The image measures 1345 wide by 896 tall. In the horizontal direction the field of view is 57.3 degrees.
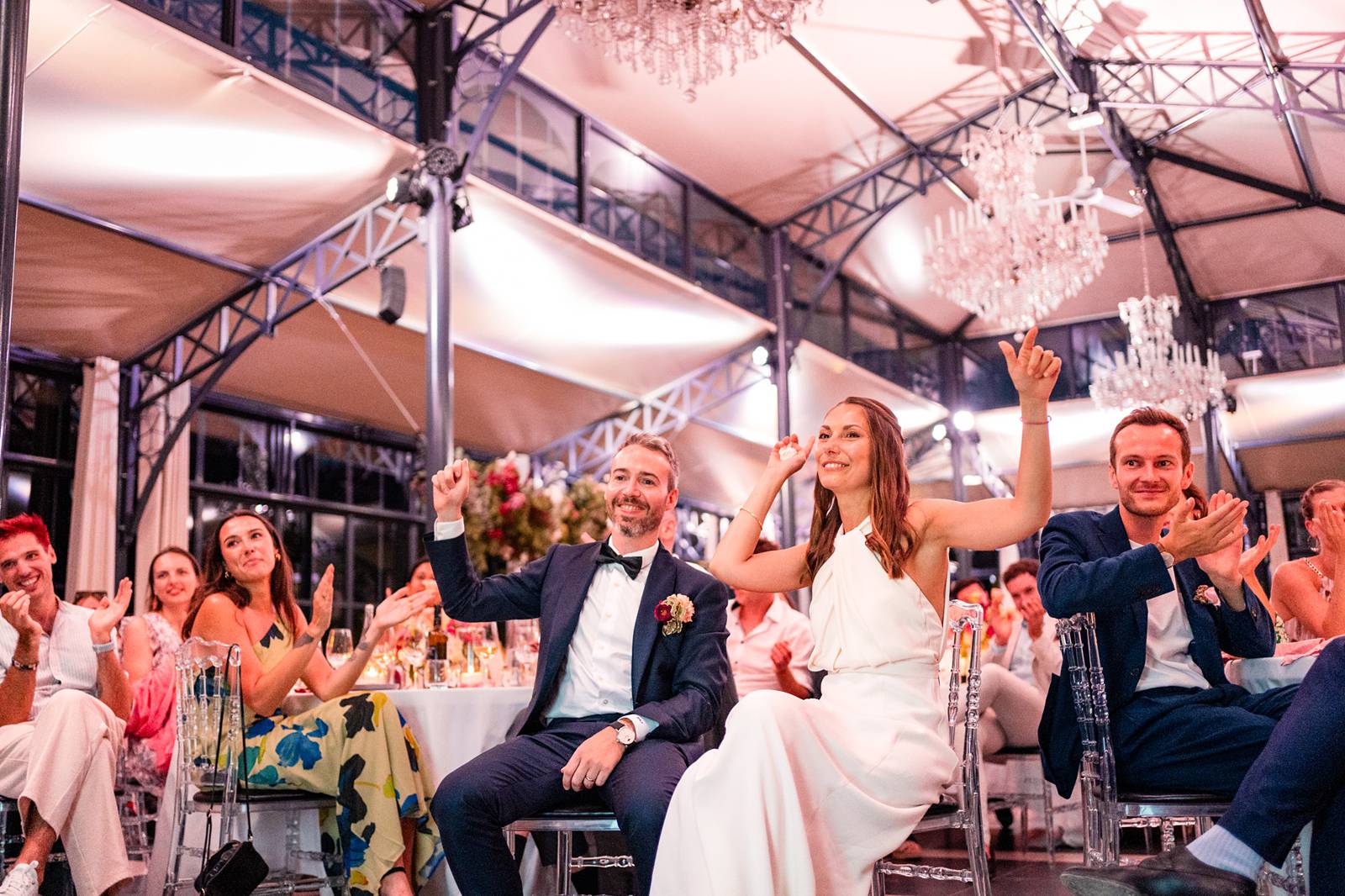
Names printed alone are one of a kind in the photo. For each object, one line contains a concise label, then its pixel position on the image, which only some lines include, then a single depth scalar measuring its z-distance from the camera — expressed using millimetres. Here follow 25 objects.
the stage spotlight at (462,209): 7836
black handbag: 3203
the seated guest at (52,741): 3670
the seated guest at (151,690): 5090
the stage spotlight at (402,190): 7680
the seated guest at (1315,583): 3314
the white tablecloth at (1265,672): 3049
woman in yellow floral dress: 3525
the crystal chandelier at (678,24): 5969
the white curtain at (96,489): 9312
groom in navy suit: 2973
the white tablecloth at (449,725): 3797
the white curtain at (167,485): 9648
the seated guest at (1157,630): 2842
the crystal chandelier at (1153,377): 11453
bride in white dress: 2363
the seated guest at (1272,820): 2336
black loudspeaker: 8102
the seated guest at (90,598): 6246
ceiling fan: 9141
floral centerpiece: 7137
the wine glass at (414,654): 4473
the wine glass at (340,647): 4383
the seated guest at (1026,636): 5672
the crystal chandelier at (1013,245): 8680
